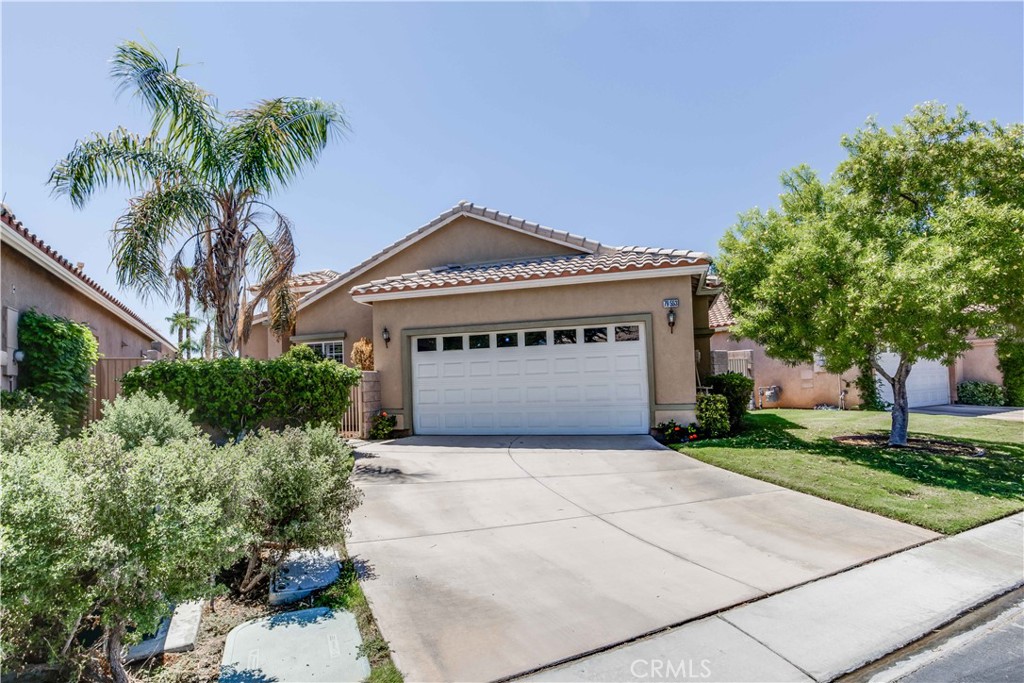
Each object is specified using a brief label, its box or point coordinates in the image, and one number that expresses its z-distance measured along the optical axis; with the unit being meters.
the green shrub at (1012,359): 9.16
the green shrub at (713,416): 11.42
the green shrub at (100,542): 2.42
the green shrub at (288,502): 4.09
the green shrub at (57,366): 9.48
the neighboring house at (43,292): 8.97
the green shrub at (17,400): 8.62
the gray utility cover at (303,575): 4.12
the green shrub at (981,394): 20.22
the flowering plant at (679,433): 11.27
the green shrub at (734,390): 13.26
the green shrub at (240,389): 8.92
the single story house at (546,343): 11.69
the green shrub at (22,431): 5.08
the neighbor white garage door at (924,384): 19.20
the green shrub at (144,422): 5.99
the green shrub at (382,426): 12.77
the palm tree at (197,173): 9.45
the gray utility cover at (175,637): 3.27
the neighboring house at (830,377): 19.06
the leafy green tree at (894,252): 8.28
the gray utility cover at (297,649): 3.12
